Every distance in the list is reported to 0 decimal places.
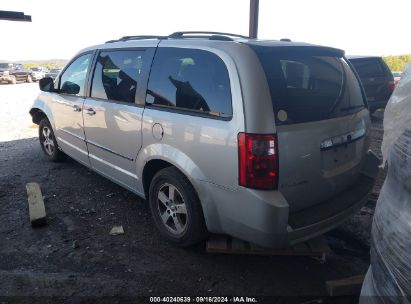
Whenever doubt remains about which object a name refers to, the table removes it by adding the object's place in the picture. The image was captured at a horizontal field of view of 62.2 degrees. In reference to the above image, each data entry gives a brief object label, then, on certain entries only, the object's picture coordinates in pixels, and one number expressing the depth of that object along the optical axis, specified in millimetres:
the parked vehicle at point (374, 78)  8555
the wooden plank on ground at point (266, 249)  2846
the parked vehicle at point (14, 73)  28422
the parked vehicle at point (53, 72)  33478
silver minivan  2402
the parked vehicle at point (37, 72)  33594
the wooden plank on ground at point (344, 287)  2590
